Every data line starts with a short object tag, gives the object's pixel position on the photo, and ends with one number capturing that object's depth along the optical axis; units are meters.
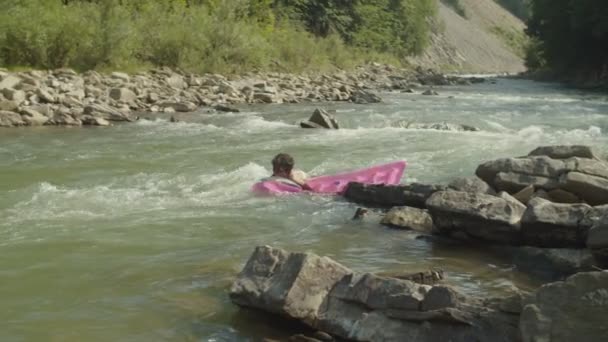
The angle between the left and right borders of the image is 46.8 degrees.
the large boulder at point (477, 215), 6.08
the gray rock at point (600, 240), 4.76
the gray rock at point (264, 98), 22.44
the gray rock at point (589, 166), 7.13
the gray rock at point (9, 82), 16.85
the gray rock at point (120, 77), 20.81
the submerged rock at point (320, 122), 15.45
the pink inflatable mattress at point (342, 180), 8.67
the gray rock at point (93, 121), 15.98
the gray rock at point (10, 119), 15.26
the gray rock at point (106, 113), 16.58
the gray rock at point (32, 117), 15.55
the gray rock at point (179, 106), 18.92
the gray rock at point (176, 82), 22.31
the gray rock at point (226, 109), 19.09
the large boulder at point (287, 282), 4.20
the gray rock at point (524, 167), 7.42
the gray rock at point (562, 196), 7.00
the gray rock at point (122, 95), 18.91
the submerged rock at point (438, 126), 14.95
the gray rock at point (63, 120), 15.80
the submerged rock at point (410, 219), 6.84
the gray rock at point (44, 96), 17.11
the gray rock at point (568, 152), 8.01
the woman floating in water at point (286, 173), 8.70
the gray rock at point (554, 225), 5.70
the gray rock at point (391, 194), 7.67
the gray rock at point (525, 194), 7.09
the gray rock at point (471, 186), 7.43
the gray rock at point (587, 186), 6.76
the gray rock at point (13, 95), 16.50
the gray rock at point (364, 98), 22.52
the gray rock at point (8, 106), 15.97
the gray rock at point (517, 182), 7.27
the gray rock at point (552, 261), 5.38
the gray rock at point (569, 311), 3.34
